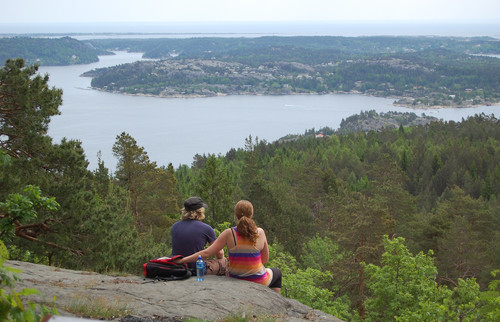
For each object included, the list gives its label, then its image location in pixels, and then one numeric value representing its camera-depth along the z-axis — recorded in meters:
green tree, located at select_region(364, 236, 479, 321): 11.04
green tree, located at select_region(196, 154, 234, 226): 20.61
